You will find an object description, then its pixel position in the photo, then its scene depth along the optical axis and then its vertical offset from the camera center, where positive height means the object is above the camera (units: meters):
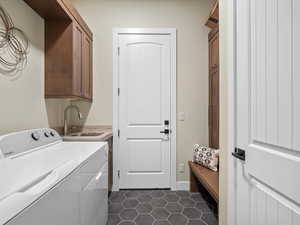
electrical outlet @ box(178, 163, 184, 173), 2.76 -0.85
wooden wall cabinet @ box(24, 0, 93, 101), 2.05 +0.64
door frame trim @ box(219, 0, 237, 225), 1.16 +0.09
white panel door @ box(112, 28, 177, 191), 2.70 +0.33
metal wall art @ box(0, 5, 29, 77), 1.42 +0.55
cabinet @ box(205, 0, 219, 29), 2.27 +1.29
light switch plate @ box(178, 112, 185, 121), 2.77 -0.06
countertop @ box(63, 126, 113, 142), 2.13 -0.28
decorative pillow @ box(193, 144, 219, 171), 2.36 -0.61
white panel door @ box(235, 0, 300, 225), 0.73 +0.00
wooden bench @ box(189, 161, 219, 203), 1.89 -0.78
